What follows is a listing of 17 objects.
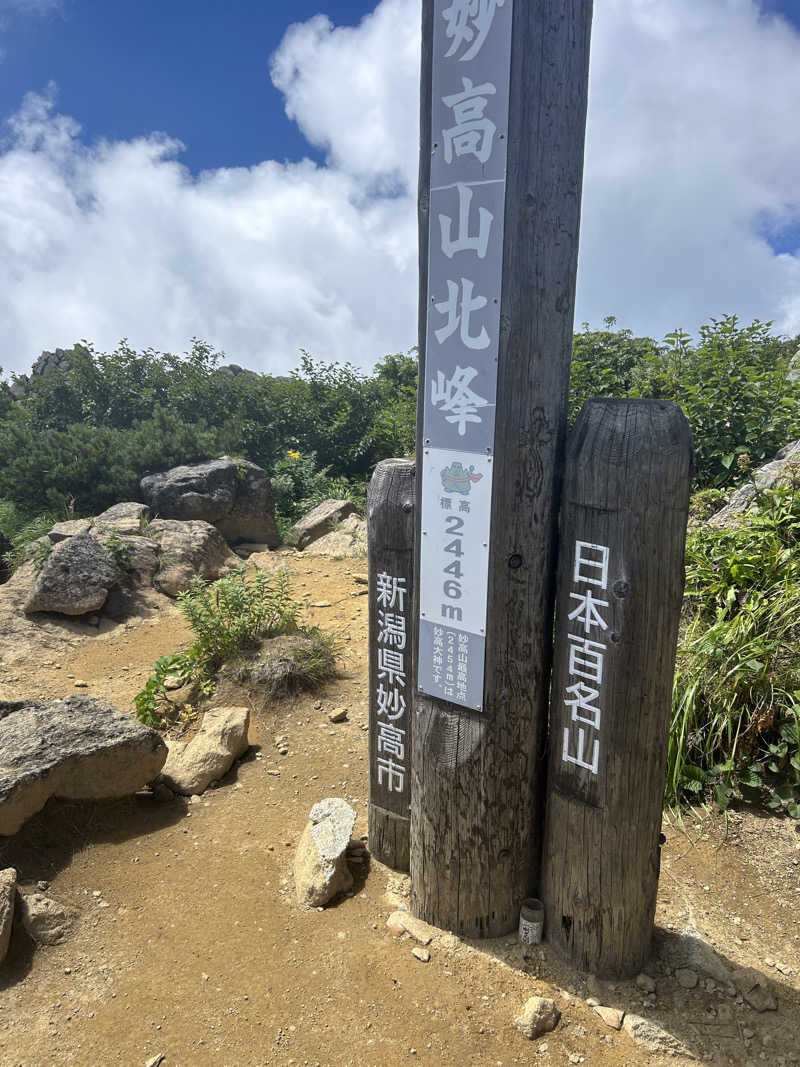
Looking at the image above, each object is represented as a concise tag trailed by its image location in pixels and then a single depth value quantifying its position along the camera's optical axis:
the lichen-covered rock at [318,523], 9.91
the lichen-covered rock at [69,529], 7.40
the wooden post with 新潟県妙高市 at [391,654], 2.85
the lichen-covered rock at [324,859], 2.83
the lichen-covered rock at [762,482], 5.13
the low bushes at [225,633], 4.71
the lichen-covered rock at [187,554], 7.35
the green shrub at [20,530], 7.80
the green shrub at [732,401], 6.61
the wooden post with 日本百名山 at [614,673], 2.11
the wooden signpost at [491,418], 2.07
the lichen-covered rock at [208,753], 3.68
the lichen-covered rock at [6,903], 2.52
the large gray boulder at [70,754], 3.08
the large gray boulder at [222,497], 9.69
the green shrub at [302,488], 11.38
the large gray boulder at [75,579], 6.38
